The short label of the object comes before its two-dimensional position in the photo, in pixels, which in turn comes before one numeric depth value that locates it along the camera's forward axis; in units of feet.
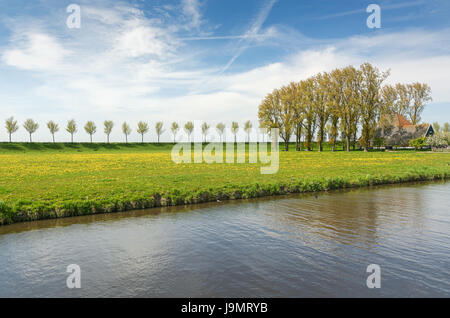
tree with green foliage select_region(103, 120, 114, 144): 440.45
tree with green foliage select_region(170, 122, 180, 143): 486.38
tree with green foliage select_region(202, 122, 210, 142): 496.51
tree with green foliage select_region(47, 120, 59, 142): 421.18
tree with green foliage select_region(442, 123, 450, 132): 524.20
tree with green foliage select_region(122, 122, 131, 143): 464.24
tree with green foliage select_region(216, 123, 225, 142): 472.65
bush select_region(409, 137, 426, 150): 269.36
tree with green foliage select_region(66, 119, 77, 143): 421.18
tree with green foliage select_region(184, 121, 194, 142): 489.79
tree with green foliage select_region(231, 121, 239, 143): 474.90
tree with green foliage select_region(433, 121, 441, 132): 495.16
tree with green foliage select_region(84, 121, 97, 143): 433.48
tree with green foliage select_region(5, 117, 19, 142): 383.92
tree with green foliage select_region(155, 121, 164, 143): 474.90
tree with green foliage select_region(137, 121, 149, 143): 463.62
